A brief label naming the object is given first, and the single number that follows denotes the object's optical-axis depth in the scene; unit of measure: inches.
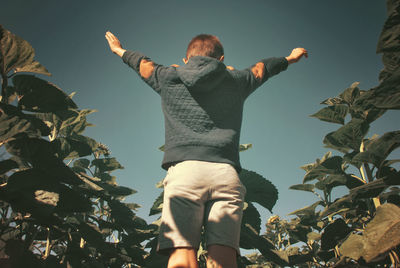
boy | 72.3
